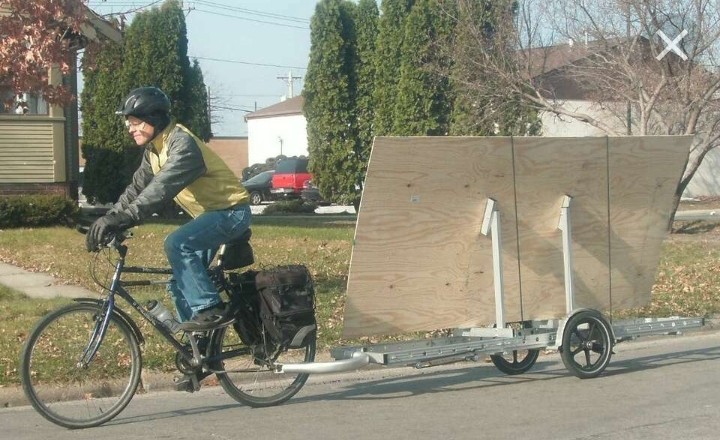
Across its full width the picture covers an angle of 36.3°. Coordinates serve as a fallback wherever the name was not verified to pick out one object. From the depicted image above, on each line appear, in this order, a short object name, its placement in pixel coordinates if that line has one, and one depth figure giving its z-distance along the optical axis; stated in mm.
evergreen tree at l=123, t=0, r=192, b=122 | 25359
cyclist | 6793
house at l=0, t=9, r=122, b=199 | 21703
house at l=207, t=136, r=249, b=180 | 76188
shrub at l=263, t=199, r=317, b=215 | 32219
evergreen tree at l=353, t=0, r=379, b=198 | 26031
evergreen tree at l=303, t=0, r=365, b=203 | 26109
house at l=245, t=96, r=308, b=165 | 66062
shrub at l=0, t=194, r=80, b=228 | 19719
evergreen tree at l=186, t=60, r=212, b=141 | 26031
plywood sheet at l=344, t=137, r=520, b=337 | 7414
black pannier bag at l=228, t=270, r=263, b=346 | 7238
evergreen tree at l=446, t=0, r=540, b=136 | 21453
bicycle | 6691
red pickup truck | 41219
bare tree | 19328
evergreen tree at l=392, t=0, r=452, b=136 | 23453
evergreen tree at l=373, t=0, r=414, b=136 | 24531
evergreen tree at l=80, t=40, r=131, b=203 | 25266
